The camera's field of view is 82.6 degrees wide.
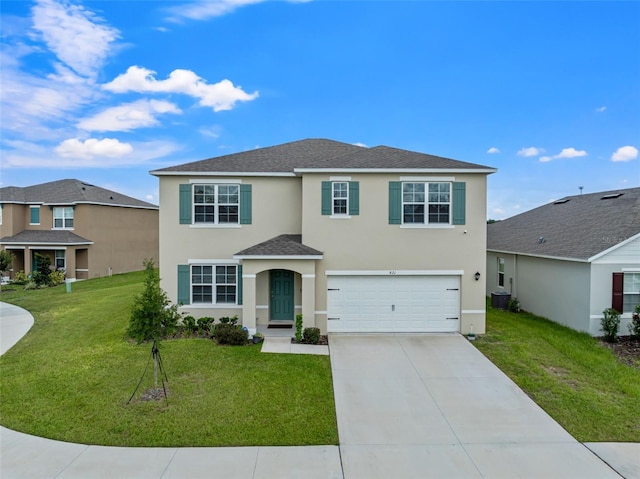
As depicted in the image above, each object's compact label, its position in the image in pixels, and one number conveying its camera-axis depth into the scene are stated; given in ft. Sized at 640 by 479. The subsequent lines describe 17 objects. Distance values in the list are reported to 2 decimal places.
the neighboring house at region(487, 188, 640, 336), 42.70
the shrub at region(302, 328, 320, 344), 39.37
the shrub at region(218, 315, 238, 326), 42.63
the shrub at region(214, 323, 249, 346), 38.09
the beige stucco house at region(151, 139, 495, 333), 42.80
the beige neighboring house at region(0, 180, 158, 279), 89.20
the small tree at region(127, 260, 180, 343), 26.11
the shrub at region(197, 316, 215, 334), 42.34
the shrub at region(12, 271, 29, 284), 87.70
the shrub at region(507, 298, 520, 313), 56.08
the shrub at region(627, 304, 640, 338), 41.29
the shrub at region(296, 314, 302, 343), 39.68
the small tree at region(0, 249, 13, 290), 81.76
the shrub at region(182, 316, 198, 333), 42.57
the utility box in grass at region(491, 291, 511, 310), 57.36
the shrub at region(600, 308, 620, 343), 41.11
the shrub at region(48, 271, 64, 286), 83.30
